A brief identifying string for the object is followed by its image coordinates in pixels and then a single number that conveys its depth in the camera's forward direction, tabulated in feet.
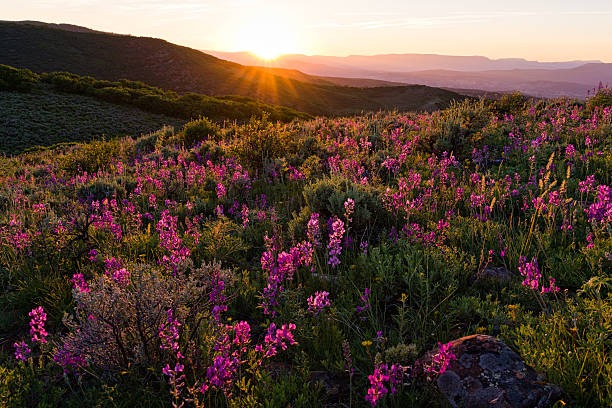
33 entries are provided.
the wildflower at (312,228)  10.15
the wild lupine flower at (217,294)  8.75
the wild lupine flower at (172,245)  10.89
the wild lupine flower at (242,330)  7.61
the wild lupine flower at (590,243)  10.48
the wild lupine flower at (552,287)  8.56
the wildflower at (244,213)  14.55
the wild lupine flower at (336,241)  9.36
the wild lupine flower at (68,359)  8.06
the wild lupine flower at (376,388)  5.73
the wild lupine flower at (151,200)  17.05
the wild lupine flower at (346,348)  6.35
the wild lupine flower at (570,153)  19.85
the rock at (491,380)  6.39
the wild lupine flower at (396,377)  6.58
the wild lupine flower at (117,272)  8.91
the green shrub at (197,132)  45.03
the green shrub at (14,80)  117.12
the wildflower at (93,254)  12.53
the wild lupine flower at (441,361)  6.45
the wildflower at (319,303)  7.96
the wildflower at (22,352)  8.25
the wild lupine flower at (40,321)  7.92
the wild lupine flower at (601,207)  12.34
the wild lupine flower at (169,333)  7.88
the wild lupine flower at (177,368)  6.20
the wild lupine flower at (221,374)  6.60
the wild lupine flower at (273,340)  7.23
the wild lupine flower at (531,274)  8.27
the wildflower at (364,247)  11.94
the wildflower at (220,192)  18.63
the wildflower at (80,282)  9.71
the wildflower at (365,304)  9.16
